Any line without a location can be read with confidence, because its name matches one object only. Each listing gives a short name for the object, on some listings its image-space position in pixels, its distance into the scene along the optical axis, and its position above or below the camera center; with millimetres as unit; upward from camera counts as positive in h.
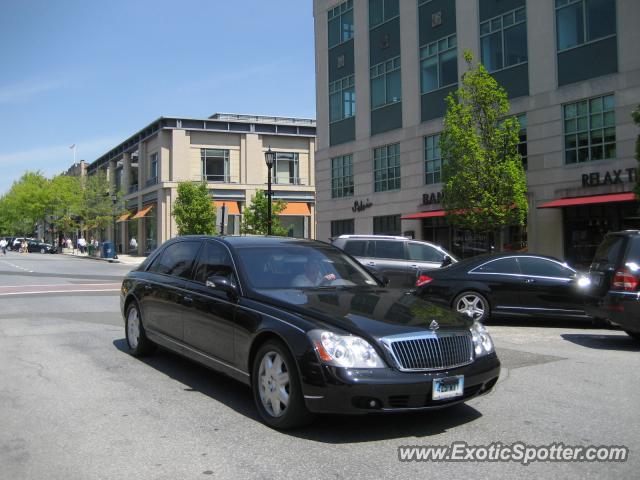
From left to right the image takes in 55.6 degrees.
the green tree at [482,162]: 19672 +2685
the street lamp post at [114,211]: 46656 +3722
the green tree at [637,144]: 15180 +2513
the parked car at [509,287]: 10805 -806
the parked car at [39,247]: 65269 +762
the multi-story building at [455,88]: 19797 +5507
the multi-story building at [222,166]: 48562 +6965
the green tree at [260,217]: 29312 +1584
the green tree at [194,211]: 38000 +2501
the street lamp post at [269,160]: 21047 +3096
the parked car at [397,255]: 14086 -235
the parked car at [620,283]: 8359 -601
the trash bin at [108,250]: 46250 +186
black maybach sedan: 4512 -717
